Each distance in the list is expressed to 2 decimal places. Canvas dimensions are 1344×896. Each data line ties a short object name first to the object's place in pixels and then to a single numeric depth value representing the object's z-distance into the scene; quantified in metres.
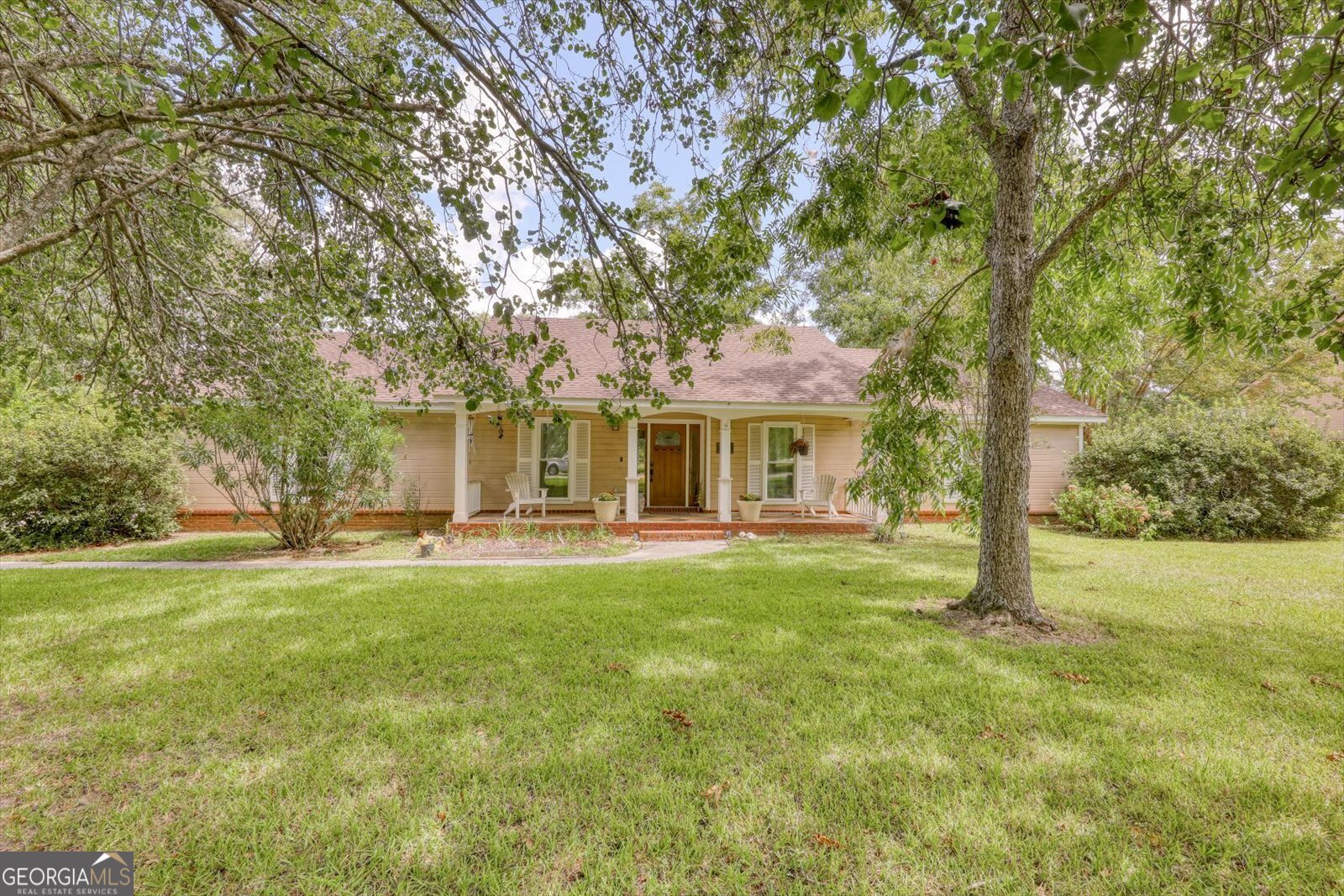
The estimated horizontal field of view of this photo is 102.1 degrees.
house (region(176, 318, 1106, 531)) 11.92
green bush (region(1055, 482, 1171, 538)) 11.28
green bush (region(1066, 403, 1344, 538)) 11.08
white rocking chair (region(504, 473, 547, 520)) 11.91
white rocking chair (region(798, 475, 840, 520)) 12.73
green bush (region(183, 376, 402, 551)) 8.62
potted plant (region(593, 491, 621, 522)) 11.84
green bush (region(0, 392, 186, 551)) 9.35
